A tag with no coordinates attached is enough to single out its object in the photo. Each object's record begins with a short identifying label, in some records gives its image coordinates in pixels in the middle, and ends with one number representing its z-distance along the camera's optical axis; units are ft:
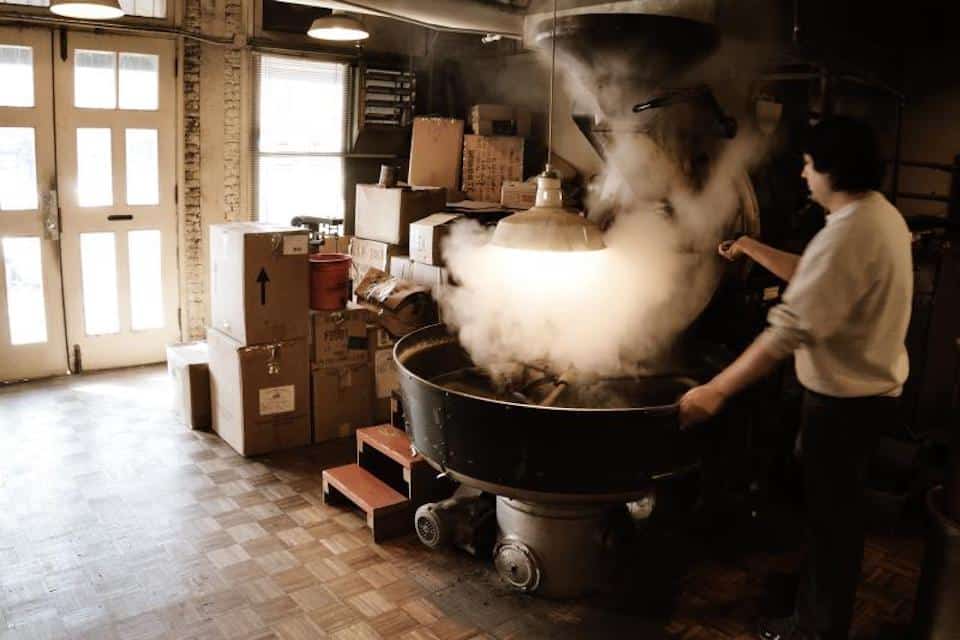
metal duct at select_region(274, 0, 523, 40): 11.11
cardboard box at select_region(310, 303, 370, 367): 14.51
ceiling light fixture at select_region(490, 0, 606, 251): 7.31
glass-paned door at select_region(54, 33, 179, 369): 17.75
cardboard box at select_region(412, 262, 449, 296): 14.53
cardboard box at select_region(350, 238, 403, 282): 16.19
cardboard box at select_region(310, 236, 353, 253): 18.75
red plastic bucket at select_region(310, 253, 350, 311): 14.52
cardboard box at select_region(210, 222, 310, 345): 13.61
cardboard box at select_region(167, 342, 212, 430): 14.94
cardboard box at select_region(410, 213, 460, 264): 14.53
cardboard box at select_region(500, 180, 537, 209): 17.43
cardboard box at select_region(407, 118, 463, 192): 20.10
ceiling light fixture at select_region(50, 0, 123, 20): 13.12
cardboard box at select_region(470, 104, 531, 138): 19.97
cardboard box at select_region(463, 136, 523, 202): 19.75
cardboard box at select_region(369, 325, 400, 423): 15.24
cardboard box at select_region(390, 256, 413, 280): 15.44
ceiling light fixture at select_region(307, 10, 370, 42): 16.62
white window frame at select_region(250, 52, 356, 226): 20.12
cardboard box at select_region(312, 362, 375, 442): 14.71
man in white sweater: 7.54
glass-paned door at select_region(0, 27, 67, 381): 16.88
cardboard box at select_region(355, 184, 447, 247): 15.93
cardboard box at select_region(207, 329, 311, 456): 13.75
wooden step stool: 11.23
